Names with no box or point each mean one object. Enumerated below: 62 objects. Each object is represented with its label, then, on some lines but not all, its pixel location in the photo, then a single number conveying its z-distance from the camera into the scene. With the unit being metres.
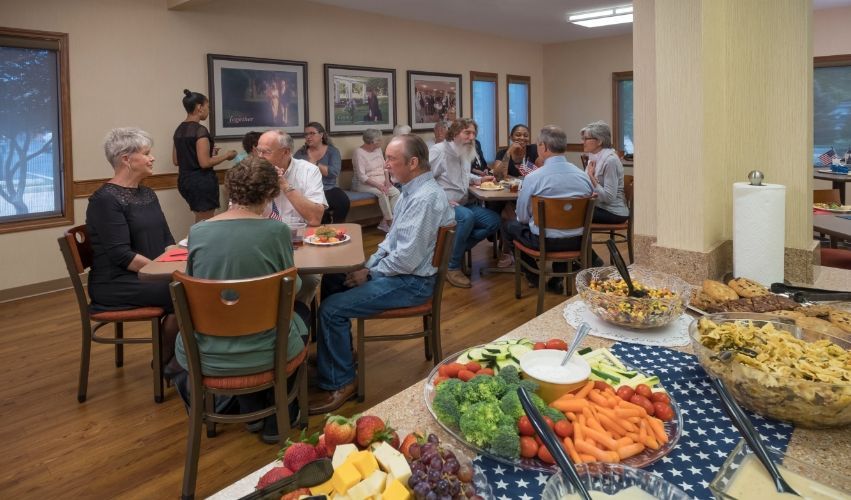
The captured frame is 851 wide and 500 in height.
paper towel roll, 1.68
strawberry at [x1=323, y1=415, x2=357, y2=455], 0.90
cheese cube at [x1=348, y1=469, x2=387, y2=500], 0.76
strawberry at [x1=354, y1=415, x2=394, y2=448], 0.90
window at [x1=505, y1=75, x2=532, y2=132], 10.02
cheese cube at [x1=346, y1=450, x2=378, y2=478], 0.80
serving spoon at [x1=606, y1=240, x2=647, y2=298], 1.56
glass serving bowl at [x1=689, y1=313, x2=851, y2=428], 0.97
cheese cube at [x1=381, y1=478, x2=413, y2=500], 0.76
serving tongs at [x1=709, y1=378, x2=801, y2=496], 0.79
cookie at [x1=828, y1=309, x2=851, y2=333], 1.29
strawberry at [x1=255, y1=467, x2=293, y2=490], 0.82
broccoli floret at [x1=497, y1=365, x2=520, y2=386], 1.05
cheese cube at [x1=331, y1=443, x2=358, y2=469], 0.83
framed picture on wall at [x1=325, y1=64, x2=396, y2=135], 6.98
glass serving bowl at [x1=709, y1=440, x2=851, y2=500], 0.76
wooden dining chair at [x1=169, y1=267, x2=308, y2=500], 1.92
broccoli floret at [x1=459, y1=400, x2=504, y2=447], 0.91
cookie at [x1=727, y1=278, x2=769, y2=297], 1.58
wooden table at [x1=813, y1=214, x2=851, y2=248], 2.86
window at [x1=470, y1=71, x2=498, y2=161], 9.29
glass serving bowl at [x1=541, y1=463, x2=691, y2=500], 0.77
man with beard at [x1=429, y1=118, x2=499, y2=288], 5.03
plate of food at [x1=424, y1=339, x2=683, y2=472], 0.90
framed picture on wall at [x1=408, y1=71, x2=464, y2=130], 8.01
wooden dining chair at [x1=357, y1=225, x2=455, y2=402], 2.73
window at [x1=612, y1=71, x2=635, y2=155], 9.74
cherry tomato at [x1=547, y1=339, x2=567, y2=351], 1.24
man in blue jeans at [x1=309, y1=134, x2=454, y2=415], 2.74
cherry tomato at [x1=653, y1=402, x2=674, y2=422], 1.00
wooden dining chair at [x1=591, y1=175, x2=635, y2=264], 4.95
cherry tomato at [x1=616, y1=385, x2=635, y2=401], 1.05
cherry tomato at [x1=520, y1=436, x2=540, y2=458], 0.90
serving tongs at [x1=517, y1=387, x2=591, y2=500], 0.77
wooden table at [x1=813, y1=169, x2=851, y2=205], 5.75
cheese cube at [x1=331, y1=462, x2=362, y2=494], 0.77
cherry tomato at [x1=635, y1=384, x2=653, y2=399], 1.05
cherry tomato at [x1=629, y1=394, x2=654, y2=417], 1.01
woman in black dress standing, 5.17
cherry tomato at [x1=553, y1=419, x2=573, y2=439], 0.92
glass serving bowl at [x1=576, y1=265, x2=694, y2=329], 1.47
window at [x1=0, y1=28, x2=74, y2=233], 4.64
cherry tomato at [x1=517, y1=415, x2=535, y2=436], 0.92
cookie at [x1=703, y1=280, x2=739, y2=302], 1.55
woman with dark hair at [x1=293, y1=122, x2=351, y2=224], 6.42
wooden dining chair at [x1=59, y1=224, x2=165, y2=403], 2.79
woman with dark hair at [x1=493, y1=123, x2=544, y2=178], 6.33
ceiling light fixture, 7.48
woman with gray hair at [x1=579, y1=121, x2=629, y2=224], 4.92
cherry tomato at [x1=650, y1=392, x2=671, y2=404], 1.03
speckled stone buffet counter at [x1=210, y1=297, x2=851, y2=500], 0.91
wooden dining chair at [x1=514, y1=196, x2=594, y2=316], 3.79
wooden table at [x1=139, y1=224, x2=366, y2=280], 2.44
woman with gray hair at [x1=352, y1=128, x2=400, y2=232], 7.20
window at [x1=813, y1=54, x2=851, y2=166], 7.94
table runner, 0.88
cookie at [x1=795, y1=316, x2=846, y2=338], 1.25
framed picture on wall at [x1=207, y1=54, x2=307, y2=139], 5.89
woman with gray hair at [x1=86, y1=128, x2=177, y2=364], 2.85
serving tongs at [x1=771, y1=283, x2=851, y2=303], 1.53
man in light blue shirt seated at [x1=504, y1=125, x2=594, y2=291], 4.09
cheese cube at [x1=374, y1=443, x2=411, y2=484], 0.80
